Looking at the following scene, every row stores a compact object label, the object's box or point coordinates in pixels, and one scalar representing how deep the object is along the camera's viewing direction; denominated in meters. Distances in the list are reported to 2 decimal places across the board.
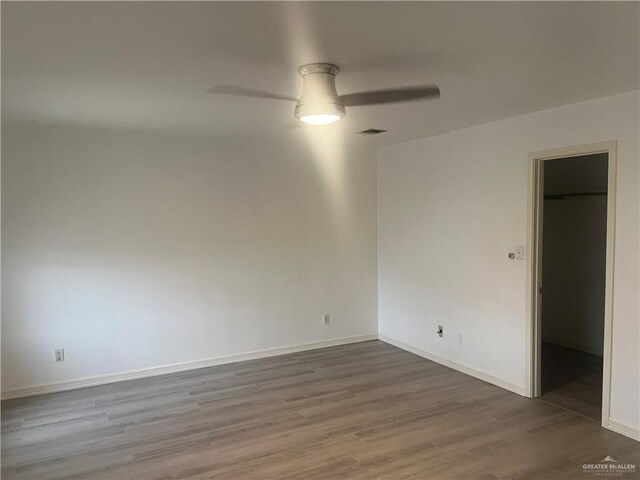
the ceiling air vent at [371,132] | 4.48
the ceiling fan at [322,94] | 2.58
